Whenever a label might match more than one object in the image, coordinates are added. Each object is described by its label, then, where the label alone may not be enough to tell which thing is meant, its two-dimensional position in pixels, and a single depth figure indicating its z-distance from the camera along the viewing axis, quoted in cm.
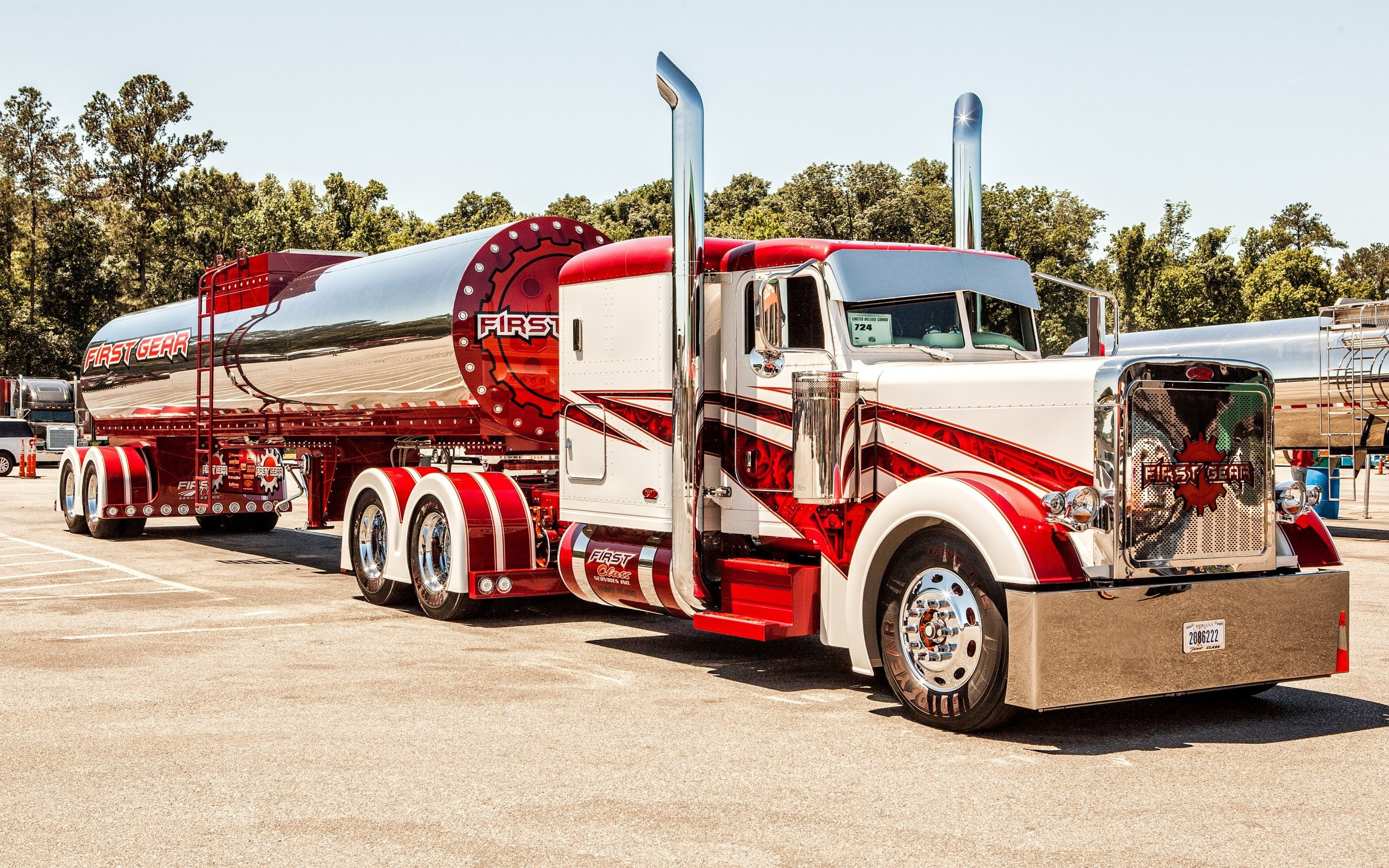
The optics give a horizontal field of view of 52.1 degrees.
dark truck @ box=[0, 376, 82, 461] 5003
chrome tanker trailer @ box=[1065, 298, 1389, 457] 2008
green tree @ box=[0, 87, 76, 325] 6656
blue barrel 2425
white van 4553
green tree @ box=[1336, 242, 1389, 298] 9112
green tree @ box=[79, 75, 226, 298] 6431
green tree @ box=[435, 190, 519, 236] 8450
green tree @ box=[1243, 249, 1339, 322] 5159
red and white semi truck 734
